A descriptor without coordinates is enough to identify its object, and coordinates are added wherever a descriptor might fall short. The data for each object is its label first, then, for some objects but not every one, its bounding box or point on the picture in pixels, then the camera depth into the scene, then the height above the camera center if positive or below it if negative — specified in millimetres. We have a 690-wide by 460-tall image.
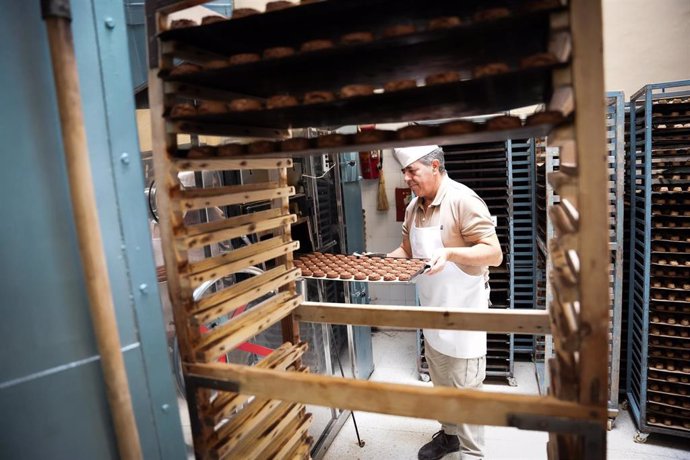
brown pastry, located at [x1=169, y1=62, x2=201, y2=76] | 1120 +342
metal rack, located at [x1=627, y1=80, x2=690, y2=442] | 2752 -695
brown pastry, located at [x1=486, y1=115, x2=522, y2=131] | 927 +111
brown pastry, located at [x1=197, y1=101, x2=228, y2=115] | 1077 +223
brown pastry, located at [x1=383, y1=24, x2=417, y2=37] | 938 +341
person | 2578 -537
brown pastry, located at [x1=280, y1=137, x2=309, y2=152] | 1099 +111
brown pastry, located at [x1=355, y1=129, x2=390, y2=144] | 1062 +114
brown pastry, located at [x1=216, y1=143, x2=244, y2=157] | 1150 +113
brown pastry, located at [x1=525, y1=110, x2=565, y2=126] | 881 +110
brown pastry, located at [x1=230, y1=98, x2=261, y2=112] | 1049 +214
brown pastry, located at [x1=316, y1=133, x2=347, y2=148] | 1070 +112
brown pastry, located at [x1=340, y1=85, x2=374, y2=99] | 1000 +221
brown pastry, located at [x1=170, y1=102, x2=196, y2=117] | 1131 +231
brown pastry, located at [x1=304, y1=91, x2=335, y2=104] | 1021 +216
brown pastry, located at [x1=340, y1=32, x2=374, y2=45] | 964 +341
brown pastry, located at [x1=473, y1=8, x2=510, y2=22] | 890 +348
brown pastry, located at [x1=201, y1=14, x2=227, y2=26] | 1094 +464
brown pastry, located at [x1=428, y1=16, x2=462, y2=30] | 919 +344
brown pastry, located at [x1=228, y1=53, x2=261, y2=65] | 1050 +338
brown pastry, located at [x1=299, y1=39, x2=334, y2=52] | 994 +341
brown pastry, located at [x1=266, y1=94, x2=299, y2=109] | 1039 +216
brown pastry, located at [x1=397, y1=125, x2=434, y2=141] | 997 +111
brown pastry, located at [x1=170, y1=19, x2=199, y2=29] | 1115 +466
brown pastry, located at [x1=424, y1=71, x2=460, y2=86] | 950 +227
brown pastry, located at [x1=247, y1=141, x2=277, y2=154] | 1143 +115
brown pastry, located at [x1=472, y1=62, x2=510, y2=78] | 896 +226
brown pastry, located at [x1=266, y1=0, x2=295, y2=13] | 1040 +465
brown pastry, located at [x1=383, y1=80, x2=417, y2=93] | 948 +218
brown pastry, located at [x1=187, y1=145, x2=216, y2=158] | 1191 +115
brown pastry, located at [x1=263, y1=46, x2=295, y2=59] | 1025 +339
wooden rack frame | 875 -403
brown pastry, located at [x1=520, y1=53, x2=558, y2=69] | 868 +232
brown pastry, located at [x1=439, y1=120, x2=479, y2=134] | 983 +112
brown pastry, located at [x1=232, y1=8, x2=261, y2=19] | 1065 +464
